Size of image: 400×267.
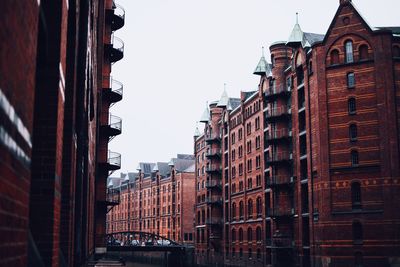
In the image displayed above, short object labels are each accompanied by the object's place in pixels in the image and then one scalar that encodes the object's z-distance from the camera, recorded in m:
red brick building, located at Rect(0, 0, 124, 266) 2.74
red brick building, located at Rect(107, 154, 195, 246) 85.88
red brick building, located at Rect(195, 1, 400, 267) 38.56
